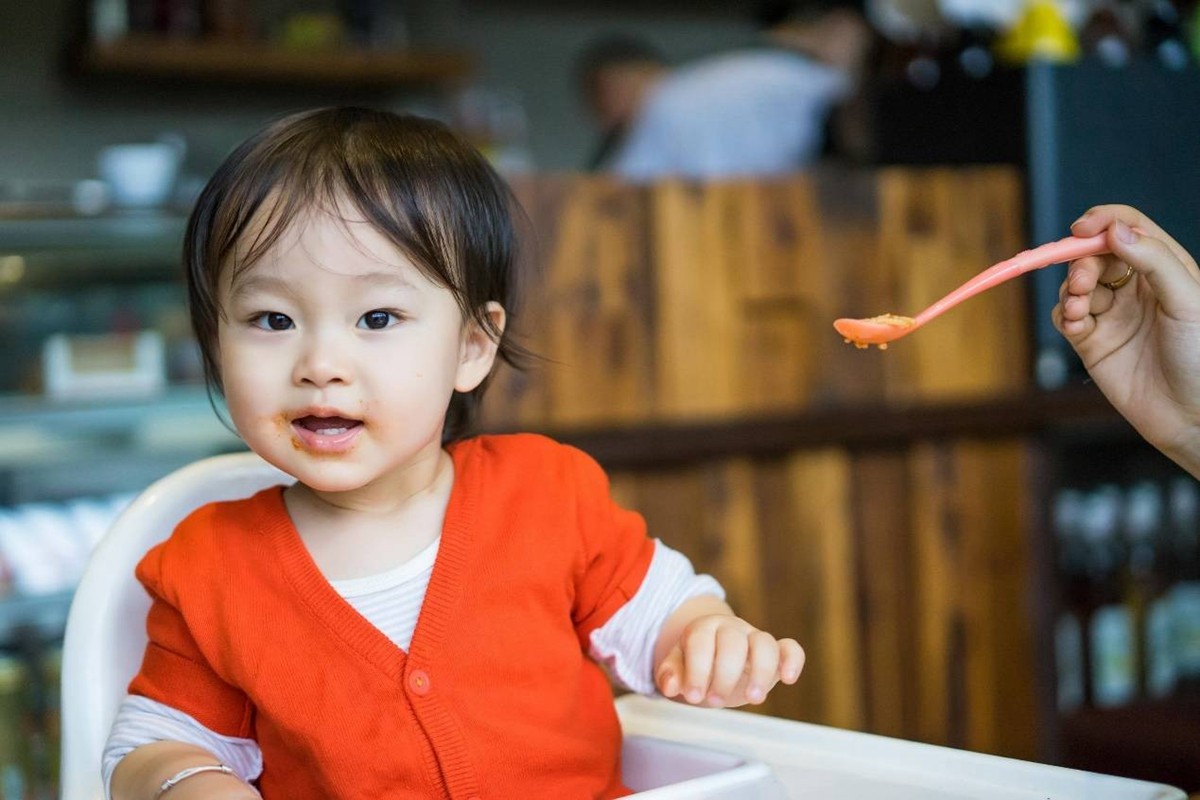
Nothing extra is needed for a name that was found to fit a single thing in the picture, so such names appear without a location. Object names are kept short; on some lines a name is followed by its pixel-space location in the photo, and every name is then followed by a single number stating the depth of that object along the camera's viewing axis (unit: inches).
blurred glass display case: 84.8
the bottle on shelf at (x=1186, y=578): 115.7
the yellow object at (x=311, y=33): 132.2
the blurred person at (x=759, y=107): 101.9
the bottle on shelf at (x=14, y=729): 83.2
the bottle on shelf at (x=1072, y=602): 111.3
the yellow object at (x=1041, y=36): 95.7
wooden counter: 87.6
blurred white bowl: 96.0
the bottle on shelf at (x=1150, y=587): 114.7
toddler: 34.6
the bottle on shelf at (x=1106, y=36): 98.6
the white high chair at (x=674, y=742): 32.5
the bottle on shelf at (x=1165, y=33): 98.1
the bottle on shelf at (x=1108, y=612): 112.2
